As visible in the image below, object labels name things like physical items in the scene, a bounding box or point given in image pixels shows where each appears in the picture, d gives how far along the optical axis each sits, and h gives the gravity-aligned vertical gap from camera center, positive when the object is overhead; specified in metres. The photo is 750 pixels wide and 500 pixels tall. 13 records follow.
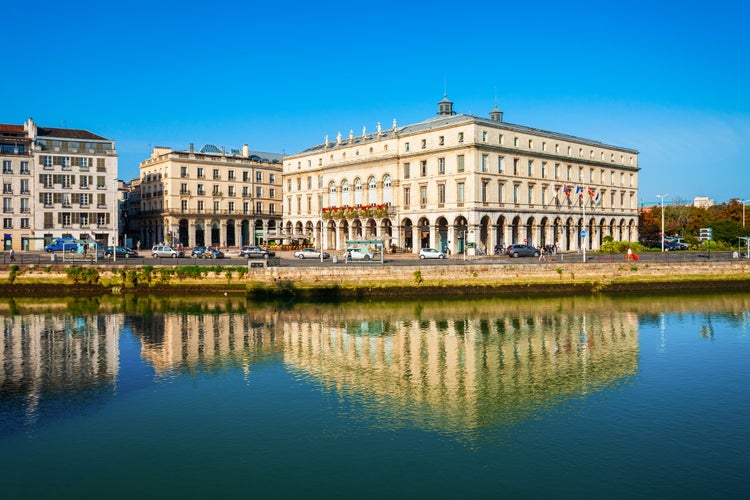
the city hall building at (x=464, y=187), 70.81 +7.73
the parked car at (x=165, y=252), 65.50 -0.49
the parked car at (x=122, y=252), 62.60 -0.45
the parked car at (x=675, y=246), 83.81 -0.35
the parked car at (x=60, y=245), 69.50 +0.41
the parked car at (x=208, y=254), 64.69 -0.74
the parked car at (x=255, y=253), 59.97 -0.64
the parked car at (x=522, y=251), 63.00 -0.67
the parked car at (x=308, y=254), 65.75 -0.84
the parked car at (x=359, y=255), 57.38 -0.86
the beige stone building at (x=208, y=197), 94.81 +8.27
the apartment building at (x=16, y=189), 77.81 +7.81
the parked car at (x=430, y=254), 61.72 -0.89
